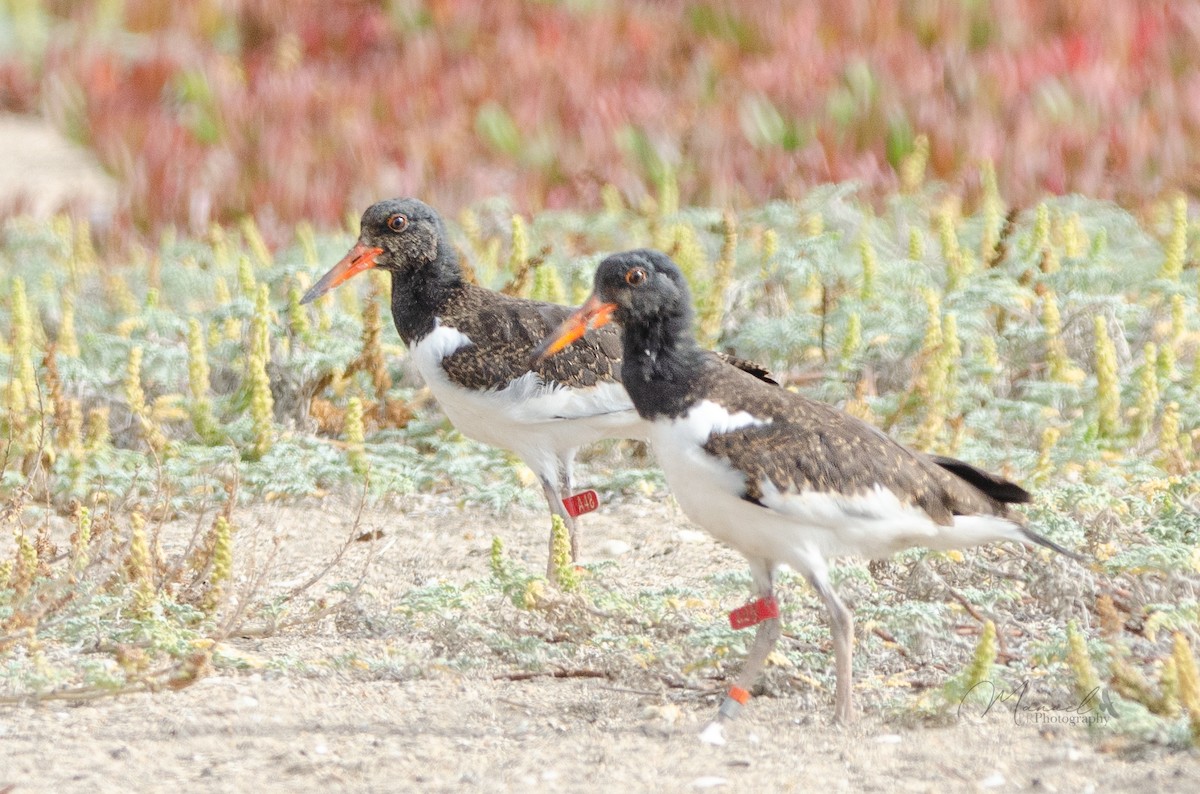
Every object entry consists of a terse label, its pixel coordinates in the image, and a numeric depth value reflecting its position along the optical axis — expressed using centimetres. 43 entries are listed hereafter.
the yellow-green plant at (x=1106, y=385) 1113
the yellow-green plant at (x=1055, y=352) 1247
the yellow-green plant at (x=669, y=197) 1762
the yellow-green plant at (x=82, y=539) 890
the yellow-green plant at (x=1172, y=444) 1080
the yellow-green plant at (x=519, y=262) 1347
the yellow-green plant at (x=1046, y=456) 1098
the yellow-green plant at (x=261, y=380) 1209
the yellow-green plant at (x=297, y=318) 1296
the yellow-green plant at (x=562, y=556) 887
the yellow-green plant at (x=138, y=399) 1185
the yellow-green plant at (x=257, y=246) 1712
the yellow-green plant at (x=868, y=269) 1355
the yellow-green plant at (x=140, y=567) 856
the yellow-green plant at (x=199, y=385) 1233
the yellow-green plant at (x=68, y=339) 1355
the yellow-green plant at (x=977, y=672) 745
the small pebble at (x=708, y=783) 741
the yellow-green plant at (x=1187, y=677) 704
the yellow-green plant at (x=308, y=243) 1617
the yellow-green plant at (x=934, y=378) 1140
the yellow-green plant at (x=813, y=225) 1558
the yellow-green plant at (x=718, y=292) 1313
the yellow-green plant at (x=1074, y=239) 1495
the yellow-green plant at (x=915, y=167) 1837
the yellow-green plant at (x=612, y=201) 1831
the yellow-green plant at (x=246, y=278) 1366
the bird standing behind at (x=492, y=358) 1112
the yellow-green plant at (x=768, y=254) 1390
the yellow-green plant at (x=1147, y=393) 1120
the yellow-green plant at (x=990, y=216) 1488
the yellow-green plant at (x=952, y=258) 1410
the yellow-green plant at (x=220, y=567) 877
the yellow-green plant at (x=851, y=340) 1212
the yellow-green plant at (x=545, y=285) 1294
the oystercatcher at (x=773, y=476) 822
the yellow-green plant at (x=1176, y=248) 1328
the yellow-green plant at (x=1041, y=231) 1340
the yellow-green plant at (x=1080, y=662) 733
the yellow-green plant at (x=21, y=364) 1210
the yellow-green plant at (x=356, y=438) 1123
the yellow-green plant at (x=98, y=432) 1232
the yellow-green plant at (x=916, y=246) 1412
